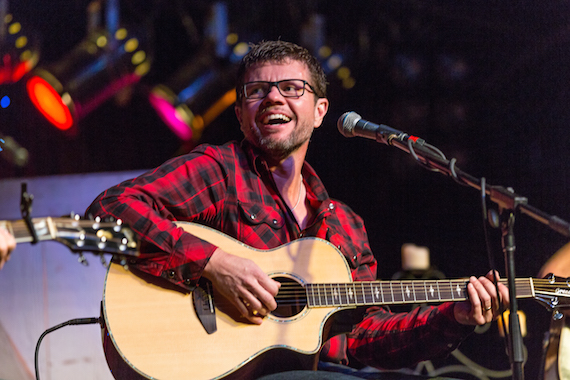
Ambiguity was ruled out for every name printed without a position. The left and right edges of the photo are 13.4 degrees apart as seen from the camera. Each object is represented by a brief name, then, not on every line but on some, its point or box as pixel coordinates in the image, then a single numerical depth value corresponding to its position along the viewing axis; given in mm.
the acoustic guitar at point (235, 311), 4819
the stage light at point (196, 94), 5695
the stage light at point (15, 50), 5434
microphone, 4889
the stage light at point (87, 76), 5512
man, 4875
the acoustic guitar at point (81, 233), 4720
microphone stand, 4694
